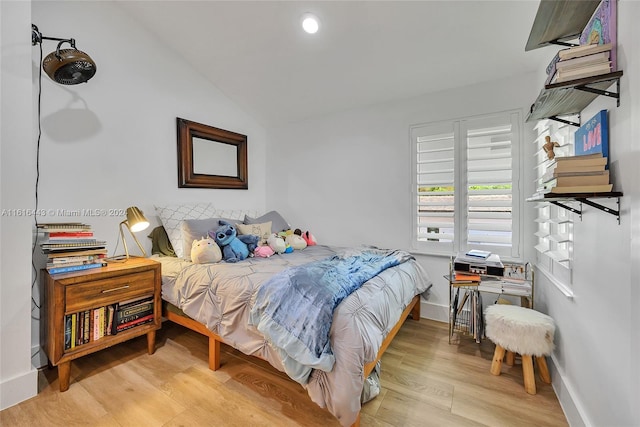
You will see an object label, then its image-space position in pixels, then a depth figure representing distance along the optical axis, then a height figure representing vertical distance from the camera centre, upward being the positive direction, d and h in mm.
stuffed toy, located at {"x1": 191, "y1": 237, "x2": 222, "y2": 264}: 2215 -325
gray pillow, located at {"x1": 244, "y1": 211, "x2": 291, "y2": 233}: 3129 -92
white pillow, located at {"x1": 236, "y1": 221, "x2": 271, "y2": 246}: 2812 -177
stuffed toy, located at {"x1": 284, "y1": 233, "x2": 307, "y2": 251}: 2865 -307
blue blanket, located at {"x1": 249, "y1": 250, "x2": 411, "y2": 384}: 1331 -529
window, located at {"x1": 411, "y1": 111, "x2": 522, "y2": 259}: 2391 +268
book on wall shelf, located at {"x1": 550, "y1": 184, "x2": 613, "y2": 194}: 1016 +95
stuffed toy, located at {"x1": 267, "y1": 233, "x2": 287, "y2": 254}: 2672 -308
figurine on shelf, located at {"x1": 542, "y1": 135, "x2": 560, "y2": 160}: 1567 +385
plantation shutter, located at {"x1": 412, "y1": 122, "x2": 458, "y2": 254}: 2643 +280
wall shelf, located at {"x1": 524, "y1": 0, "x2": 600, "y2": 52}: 1158 +882
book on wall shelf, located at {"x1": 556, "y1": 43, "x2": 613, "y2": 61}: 1021 +630
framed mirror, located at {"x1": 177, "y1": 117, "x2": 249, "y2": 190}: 2904 +661
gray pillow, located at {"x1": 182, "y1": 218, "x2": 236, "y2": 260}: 2416 -155
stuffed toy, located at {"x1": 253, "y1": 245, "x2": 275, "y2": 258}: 2549 -368
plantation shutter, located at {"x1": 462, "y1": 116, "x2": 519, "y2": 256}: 2393 +280
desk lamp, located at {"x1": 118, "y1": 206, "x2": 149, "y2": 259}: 2148 -60
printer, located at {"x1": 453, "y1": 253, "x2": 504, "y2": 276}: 2082 -410
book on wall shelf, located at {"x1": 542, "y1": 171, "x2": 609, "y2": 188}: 1038 +133
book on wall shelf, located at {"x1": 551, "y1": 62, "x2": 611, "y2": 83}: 1010 +547
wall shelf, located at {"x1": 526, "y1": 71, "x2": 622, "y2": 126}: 1022 +543
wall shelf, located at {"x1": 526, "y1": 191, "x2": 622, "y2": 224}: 998 +64
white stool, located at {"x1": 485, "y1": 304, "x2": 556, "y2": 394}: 1639 -772
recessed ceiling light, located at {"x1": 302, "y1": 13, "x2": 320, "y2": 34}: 2154 +1539
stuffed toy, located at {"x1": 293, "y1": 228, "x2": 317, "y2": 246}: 3055 -290
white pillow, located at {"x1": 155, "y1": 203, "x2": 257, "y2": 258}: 2529 -20
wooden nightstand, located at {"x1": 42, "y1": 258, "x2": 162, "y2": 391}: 1658 -600
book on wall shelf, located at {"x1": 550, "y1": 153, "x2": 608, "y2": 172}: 1055 +202
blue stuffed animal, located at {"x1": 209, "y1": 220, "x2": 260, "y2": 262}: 2357 -276
